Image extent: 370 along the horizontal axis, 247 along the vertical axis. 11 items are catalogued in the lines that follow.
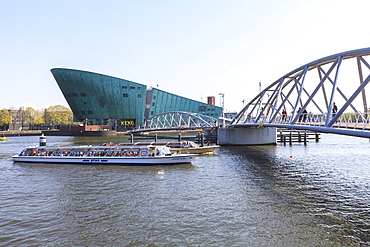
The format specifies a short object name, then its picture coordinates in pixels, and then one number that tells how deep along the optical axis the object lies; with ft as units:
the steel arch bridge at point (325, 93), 70.84
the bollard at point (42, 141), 160.02
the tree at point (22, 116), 503.20
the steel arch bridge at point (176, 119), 475.72
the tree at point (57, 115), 513.86
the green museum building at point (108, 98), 408.05
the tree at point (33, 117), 515.50
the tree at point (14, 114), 505.41
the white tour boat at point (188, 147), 159.09
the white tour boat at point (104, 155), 124.88
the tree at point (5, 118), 480.64
